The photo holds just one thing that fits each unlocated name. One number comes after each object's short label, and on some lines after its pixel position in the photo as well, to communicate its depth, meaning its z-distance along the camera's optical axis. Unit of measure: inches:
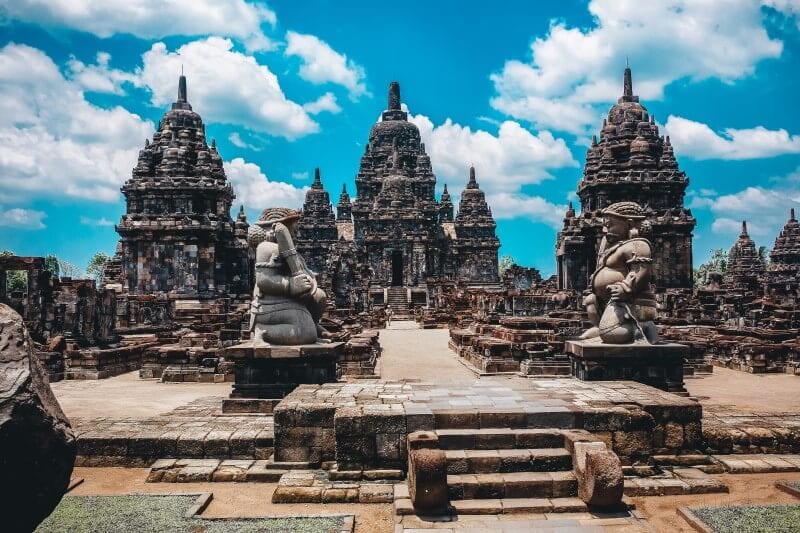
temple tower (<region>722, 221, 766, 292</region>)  1765.5
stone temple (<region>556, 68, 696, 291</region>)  1186.0
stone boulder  122.6
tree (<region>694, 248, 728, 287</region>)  2849.7
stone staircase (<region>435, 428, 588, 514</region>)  183.3
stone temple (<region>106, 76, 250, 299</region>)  1187.9
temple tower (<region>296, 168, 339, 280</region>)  2119.8
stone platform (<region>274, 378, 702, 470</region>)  205.3
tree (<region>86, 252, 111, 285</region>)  2672.2
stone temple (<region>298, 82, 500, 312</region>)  1626.5
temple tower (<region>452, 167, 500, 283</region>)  2059.5
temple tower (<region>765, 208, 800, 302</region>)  1686.8
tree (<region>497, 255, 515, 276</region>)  3904.8
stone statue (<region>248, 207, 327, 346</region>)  291.1
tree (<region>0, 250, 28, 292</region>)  1966.7
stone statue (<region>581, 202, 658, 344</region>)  304.8
